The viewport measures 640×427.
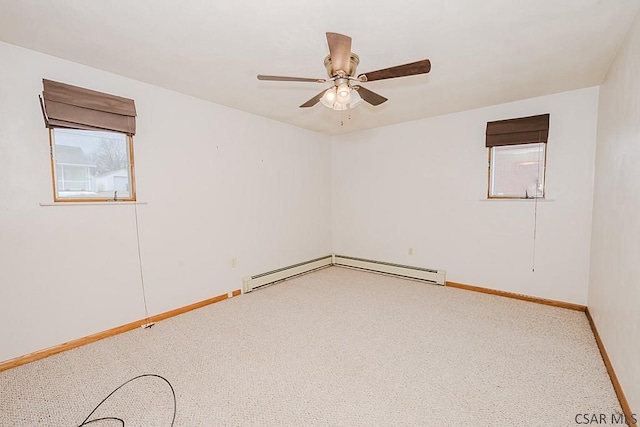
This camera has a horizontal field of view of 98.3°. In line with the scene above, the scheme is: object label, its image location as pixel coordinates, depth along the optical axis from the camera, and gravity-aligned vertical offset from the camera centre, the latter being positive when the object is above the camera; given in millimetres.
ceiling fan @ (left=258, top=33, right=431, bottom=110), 1604 +793
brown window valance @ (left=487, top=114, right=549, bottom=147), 3098 +742
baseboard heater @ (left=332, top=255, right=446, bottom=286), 3931 -1154
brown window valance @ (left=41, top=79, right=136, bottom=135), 2154 +752
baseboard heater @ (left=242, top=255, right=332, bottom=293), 3707 -1155
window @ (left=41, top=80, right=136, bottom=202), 2211 +495
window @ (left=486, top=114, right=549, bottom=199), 3158 +457
